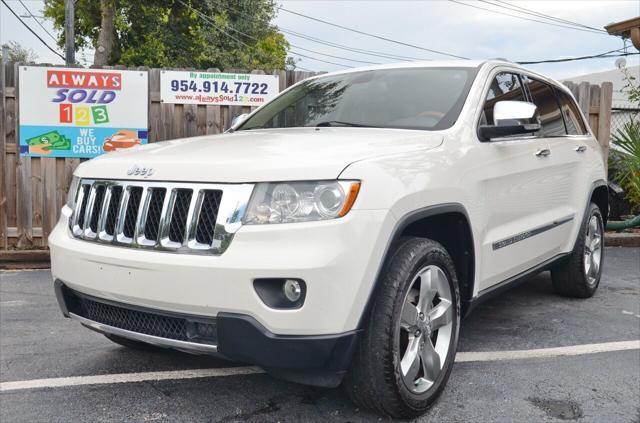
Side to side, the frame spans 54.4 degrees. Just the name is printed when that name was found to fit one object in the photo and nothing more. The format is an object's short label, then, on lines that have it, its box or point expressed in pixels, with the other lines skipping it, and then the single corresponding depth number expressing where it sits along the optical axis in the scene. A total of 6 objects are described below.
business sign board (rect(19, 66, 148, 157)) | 6.87
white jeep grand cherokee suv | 2.42
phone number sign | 7.17
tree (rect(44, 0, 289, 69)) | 27.38
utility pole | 17.30
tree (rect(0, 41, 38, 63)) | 48.19
